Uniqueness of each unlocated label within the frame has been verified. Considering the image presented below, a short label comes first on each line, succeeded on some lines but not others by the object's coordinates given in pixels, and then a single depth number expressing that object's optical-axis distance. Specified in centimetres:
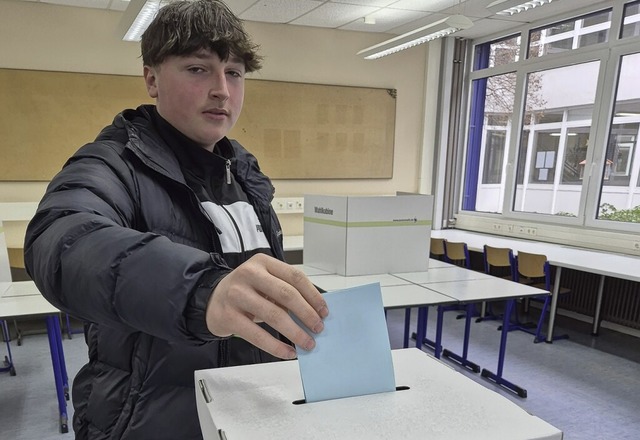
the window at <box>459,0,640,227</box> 395
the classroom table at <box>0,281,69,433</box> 222
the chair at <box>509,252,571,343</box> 364
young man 42
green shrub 391
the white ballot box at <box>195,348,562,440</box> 50
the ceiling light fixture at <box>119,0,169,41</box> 299
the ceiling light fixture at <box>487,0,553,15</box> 299
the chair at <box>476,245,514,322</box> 394
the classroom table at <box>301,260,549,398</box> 245
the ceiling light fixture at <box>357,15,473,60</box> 336
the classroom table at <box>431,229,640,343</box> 327
